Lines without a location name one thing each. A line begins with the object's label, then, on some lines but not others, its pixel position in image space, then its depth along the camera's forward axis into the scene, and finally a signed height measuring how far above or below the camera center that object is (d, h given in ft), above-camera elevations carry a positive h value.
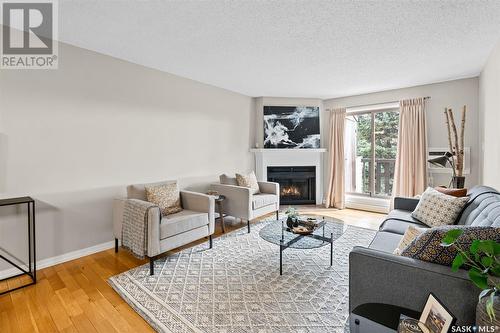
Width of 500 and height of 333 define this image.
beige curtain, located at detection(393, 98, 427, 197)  14.02 +0.79
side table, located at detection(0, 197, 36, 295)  7.31 -2.44
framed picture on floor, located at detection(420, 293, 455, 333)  3.24 -2.12
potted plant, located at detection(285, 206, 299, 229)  9.27 -2.07
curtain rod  16.22 +3.87
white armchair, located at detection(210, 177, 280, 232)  12.05 -1.96
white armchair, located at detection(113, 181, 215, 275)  8.04 -2.14
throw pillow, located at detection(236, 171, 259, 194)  13.76 -0.99
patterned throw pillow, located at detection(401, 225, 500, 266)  3.98 -1.38
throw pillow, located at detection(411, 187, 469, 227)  7.78 -1.47
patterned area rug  5.88 -3.68
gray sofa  3.85 -2.02
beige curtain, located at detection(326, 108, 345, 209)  17.10 +0.41
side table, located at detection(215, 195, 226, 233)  12.21 -2.08
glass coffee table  8.19 -2.56
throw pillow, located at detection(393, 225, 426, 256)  5.39 -1.63
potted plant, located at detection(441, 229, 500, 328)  3.14 -1.56
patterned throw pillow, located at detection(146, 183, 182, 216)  9.78 -1.35
